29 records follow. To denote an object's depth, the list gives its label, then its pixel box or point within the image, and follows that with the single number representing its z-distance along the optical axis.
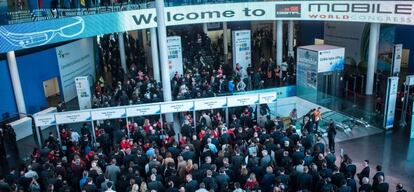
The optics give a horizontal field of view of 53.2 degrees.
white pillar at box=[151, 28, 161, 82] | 20.45
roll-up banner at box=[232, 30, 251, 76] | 21.91
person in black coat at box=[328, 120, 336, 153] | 13.19
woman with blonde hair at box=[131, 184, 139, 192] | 8.94
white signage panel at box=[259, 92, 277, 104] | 14.45
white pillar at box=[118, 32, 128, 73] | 24.38
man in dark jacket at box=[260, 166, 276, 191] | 9.59
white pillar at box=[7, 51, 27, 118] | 16.38
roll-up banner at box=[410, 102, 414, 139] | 14.31
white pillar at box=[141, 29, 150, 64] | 30.45
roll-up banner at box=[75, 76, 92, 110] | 17.94
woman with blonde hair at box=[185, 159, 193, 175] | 10.13
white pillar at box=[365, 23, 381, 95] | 19.06
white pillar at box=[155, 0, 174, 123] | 15.85
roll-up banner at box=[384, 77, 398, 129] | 14.64
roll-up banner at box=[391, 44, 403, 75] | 18.25
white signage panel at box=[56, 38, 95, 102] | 21.14
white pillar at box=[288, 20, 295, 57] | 24.50
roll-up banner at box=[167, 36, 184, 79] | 20.88
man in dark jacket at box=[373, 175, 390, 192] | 8.95
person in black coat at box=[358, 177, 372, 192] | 9.01
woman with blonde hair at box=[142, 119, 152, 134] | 13.39
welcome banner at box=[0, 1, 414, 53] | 15.43
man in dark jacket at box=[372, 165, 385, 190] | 9.22
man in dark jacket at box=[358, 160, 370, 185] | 9.82
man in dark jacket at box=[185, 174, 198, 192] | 9.30
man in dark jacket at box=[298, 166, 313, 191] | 9.47
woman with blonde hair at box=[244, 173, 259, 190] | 9.26
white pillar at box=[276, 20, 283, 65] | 22.59
